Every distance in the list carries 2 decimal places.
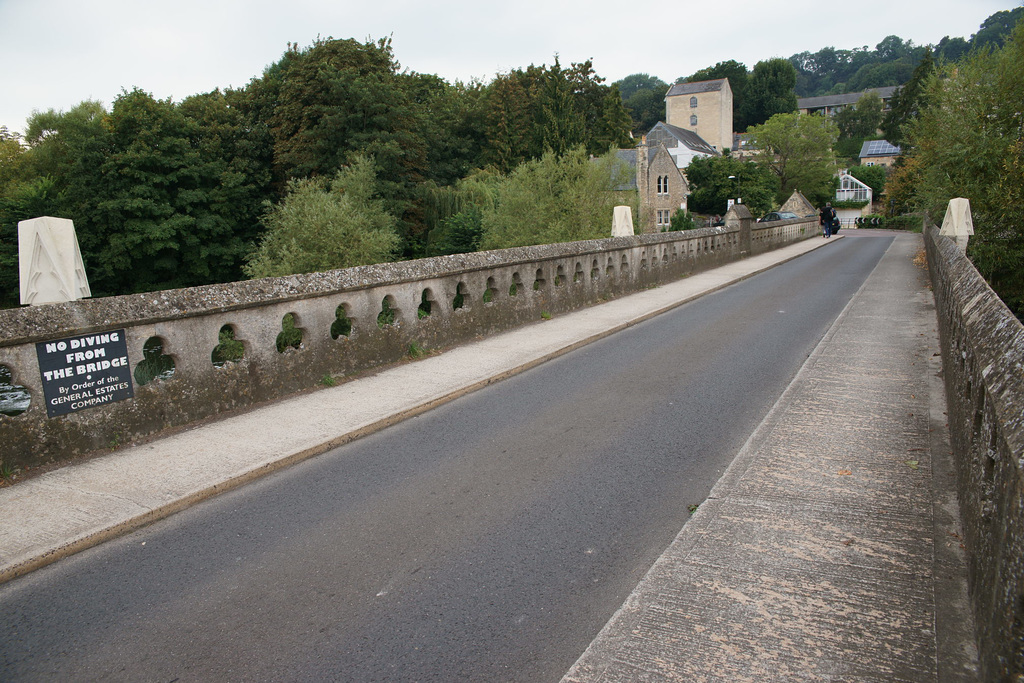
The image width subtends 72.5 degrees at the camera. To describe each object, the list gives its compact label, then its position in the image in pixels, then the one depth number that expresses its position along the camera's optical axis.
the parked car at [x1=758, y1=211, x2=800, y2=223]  52.62
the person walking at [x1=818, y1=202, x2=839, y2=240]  51.00
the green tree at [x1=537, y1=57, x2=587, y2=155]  59.72
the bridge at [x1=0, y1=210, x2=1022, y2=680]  3.43
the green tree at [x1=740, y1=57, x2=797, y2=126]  131.00
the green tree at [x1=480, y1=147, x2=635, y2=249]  28.27
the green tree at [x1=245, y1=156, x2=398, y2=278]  25.19
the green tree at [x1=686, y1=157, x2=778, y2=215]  69.88
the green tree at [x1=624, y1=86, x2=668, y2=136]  147.38
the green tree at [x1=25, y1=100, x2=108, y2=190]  42.59
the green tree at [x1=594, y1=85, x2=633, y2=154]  75.94
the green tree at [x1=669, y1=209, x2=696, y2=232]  58.65
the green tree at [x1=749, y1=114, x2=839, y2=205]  78.75
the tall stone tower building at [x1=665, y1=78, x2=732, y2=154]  110.81
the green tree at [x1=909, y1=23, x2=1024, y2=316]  17.25
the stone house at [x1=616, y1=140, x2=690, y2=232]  73.75
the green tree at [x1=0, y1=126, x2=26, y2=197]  52.20
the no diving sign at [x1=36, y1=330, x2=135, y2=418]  6.12
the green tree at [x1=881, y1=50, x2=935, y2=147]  81.31
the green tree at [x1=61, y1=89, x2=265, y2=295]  41.47
